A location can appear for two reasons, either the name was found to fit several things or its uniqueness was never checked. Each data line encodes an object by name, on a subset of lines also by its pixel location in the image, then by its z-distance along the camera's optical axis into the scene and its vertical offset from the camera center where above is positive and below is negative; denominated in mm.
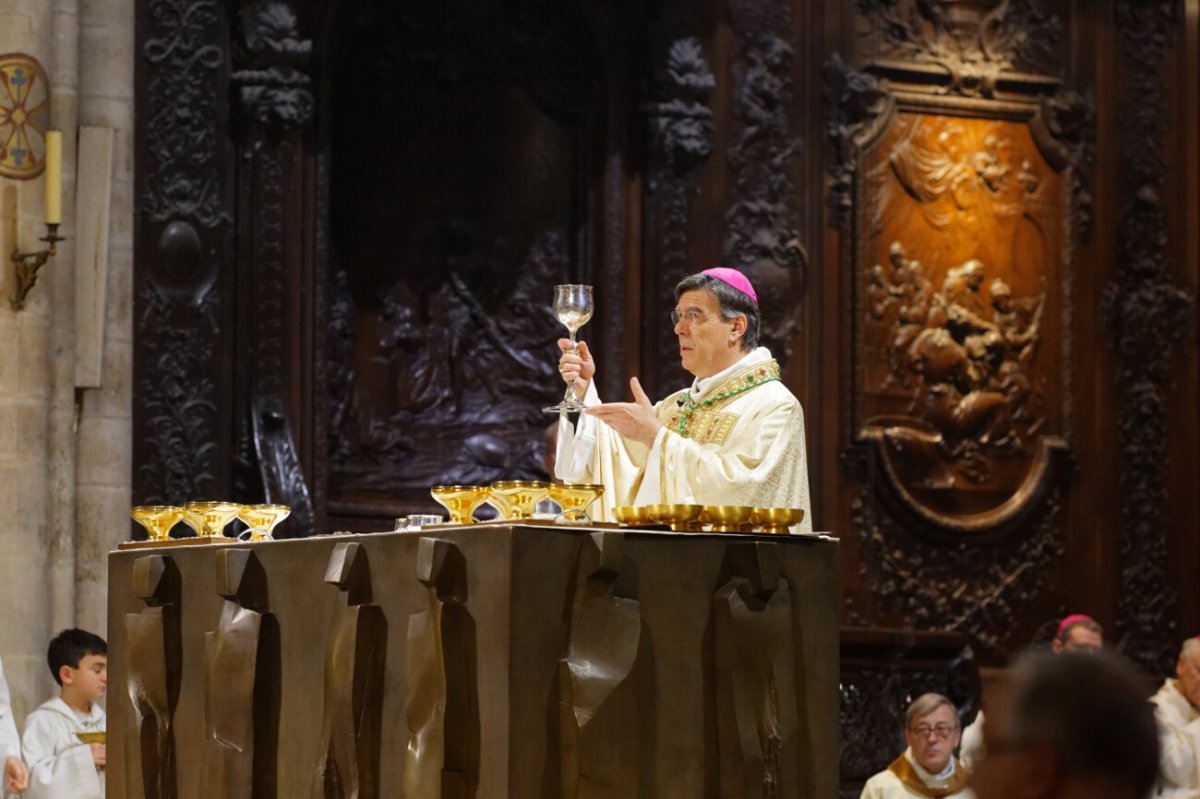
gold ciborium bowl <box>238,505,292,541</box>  10617 -98
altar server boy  14109 -850
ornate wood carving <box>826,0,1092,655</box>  19875 +885
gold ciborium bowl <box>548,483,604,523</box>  8320 -38
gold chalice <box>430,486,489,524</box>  8477 -40
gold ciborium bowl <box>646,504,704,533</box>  8187 -67
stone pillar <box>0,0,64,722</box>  16281 +111
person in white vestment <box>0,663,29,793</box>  13805 -907
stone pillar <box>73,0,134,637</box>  17094 +502
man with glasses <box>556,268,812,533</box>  10375 +131
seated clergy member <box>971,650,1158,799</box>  4566 -271
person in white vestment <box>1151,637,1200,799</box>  16266 -941
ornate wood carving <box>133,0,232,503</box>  17406 +899
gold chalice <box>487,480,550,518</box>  8320 -33
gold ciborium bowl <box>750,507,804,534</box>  8305 -72
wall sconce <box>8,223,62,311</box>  16219 +788
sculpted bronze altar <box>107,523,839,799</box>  7656 -351
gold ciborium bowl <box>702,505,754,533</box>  8227 -72
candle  16109 +1126
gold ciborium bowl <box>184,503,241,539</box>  10664 -94
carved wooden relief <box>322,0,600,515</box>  18844 +1074
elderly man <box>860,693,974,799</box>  15469 -997
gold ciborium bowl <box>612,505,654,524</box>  8211 -69
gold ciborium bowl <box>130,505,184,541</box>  10781 -101
